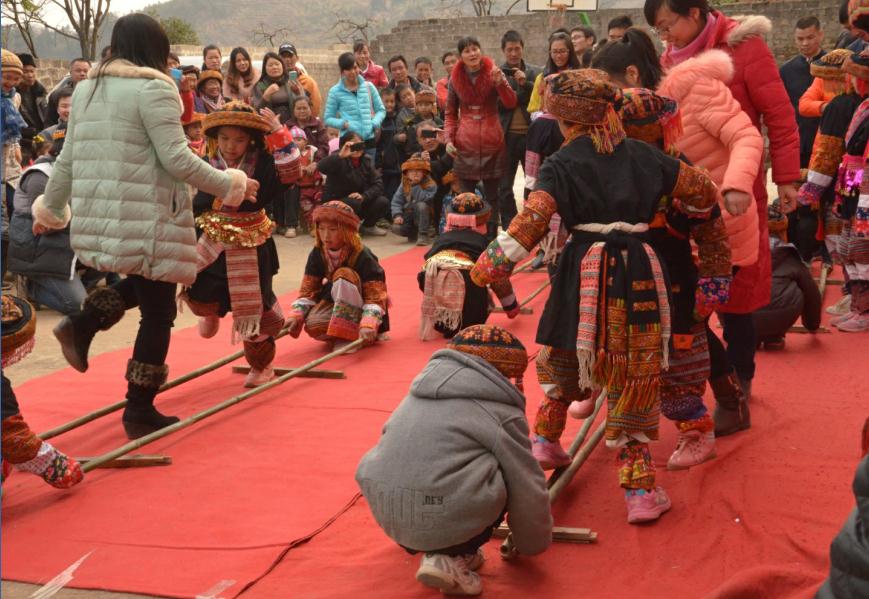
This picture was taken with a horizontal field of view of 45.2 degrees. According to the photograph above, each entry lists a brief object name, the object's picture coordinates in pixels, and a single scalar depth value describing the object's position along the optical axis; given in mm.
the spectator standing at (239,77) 10828
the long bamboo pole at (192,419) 4191
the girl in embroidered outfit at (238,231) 5055
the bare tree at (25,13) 19141
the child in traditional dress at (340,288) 6254
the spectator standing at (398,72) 11797
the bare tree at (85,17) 22500
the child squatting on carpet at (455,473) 2893
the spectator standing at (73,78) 9260
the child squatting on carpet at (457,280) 6246
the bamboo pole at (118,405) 4531
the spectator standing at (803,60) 8516
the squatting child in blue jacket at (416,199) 10344
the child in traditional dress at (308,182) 10070
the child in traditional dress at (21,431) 3730
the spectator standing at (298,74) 11516
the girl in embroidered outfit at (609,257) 3338
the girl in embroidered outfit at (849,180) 5609
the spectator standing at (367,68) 12266
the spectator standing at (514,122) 9258
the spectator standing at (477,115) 8750
